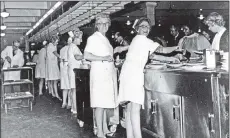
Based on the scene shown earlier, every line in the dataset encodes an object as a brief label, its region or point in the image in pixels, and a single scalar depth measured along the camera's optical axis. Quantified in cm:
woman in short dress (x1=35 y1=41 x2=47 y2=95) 748
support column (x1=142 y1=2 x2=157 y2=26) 880
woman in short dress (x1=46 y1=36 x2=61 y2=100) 671
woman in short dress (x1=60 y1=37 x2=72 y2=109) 515
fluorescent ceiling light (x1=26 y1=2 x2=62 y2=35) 754
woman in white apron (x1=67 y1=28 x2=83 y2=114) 473
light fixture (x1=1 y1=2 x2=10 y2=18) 752
